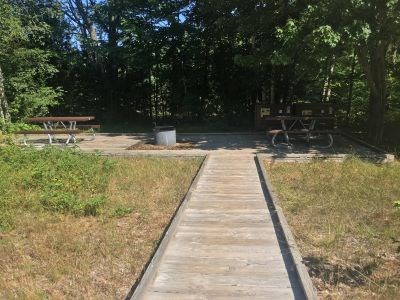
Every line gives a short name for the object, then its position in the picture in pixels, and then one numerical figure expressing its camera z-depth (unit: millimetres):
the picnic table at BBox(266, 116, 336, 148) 10555
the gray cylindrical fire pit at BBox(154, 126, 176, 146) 11242
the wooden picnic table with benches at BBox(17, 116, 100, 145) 11254
